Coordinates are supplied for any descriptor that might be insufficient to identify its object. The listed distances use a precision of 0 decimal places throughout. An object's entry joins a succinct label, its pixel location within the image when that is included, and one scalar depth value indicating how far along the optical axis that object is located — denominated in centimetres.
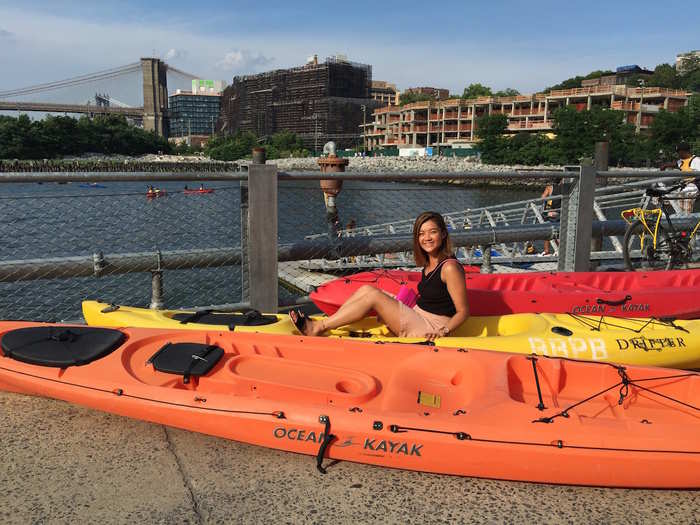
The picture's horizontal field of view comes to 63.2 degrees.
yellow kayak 374
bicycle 688
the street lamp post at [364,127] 13961
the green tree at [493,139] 8444
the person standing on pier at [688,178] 728
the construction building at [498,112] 8744
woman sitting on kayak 400
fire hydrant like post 555
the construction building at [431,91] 15142
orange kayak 250
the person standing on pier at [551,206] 976
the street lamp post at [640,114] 8381
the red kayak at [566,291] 471
